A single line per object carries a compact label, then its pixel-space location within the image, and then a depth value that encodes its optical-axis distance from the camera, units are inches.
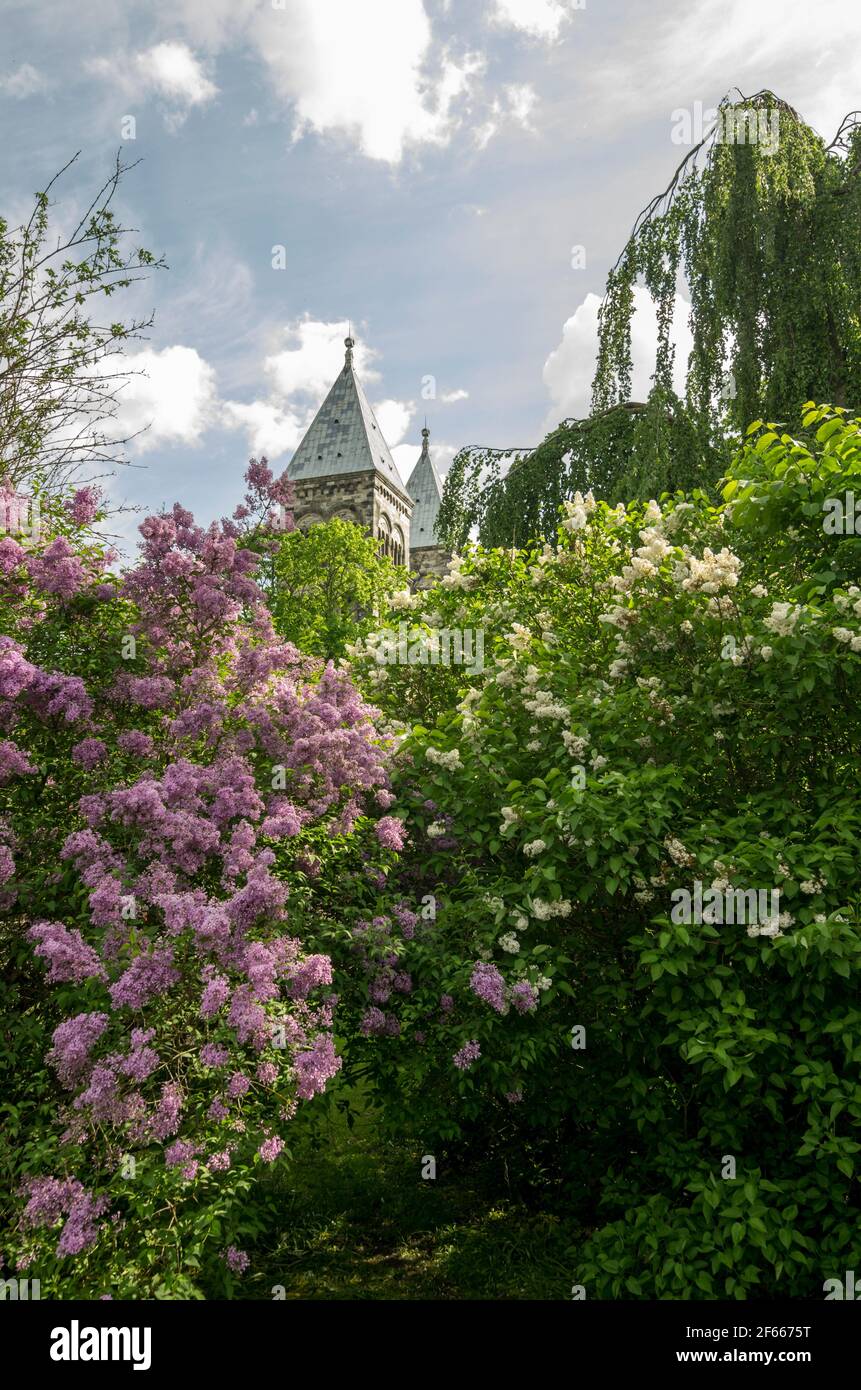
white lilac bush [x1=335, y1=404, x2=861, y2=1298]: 151.9
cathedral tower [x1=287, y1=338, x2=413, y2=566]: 1854.1
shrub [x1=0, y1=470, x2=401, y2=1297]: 133.2
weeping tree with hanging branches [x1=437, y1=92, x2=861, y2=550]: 348.2
